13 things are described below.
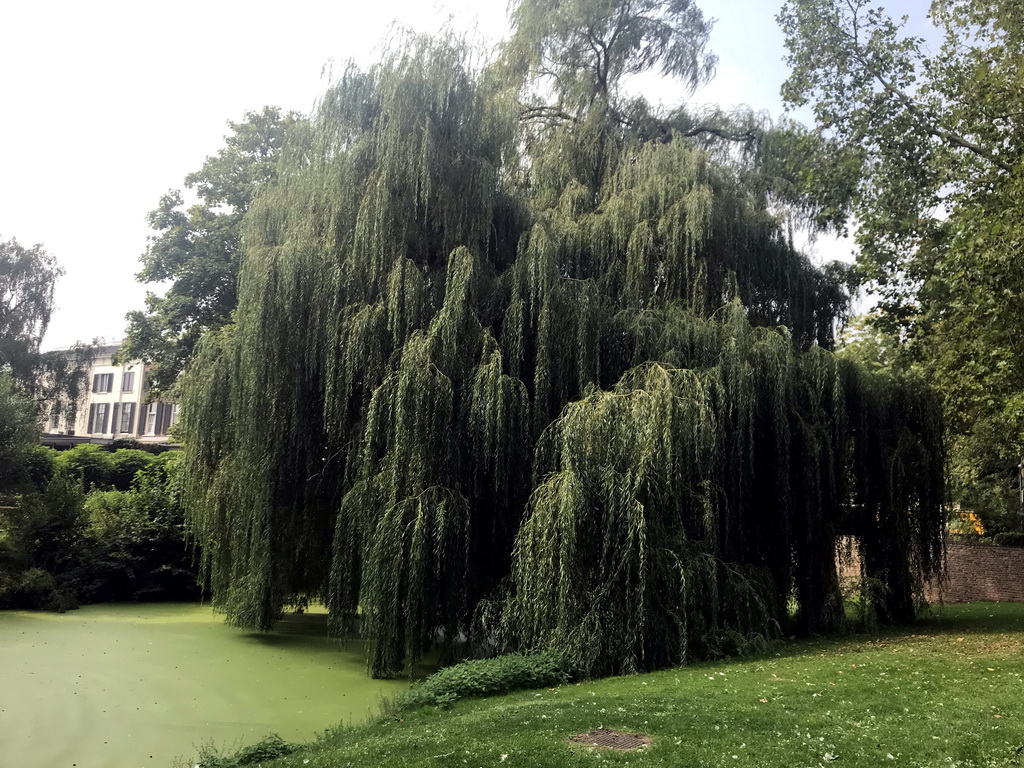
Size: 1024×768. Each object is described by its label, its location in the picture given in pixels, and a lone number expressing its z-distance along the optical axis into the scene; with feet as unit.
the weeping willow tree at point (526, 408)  40.09
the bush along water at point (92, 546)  66.64
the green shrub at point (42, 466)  83.51
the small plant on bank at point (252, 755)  26.58
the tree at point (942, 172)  46.57
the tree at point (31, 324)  119.44
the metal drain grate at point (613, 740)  23.99
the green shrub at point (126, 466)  98.43
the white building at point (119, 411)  185.06
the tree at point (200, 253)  90.58
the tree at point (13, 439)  71.97
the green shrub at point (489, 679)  33.96
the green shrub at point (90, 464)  94.50
